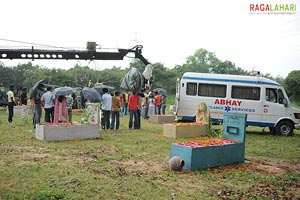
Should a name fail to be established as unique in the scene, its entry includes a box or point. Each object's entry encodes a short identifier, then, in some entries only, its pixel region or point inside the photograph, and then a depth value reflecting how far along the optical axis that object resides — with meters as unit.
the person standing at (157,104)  21.38
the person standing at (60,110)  12.95
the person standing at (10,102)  15.75
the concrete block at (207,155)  7.75
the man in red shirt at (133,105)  15.16
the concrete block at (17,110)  21.45
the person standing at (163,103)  21.82
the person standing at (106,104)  14.23
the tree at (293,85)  39.22
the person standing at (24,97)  21.20
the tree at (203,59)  80.00
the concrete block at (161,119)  18.95
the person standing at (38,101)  13.65
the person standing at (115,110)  14.76
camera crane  19.94
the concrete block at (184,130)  13.17
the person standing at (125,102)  22.88
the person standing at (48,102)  13.39
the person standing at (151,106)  21.77
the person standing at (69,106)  15.33
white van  15.71
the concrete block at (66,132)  11.18
